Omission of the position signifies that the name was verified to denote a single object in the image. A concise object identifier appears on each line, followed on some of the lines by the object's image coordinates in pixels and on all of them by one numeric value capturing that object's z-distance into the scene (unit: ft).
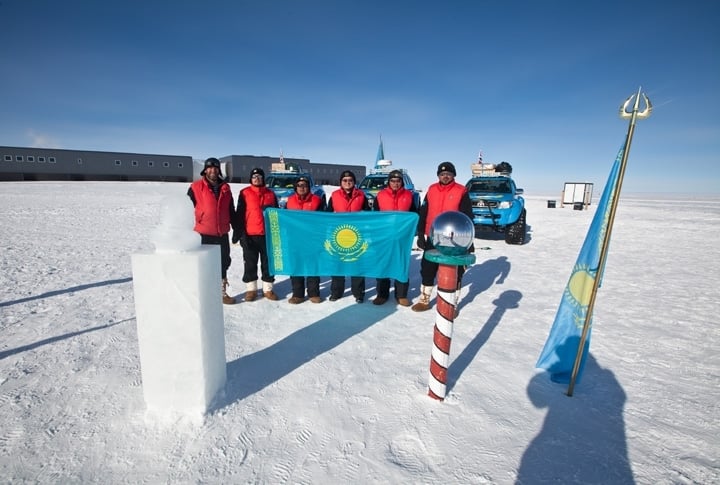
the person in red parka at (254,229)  15.06
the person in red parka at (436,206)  14.01
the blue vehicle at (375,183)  35.26
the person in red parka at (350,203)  15.42
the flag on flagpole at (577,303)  8.27
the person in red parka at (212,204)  14.42
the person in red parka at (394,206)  15.69
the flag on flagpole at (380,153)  65.71
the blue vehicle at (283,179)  36.96
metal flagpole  7.54
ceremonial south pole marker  7.66
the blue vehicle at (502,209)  31.99
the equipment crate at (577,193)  83.87
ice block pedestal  6.97
